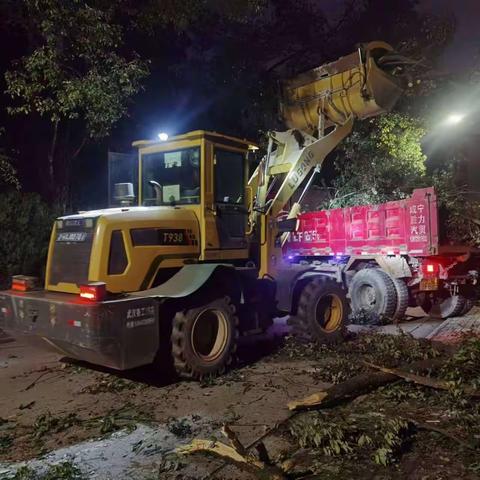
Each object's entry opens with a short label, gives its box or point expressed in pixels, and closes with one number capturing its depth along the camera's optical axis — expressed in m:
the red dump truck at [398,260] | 9.41
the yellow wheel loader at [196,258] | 5.60
